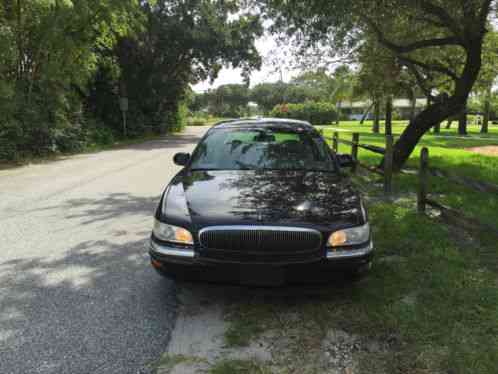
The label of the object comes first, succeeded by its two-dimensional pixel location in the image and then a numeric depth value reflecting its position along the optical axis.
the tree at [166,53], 26.48
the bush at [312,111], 65.44
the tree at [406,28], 7.04
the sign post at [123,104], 24.36
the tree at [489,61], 12.13
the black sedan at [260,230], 2.97
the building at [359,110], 81.75
